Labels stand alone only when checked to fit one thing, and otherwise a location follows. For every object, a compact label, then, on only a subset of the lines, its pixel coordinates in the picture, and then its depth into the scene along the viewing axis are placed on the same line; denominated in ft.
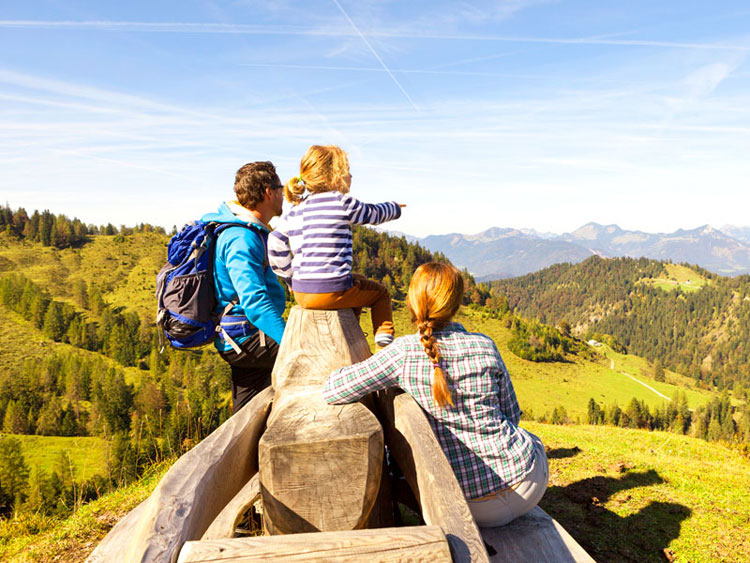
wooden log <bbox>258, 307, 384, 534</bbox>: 7.20
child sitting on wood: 10.85
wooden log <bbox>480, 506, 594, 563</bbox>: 9.11
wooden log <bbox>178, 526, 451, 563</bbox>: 4.89
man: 11.86
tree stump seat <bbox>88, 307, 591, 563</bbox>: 5.07
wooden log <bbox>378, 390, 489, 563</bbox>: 5.59
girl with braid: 9.42
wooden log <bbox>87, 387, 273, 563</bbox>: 5.10
